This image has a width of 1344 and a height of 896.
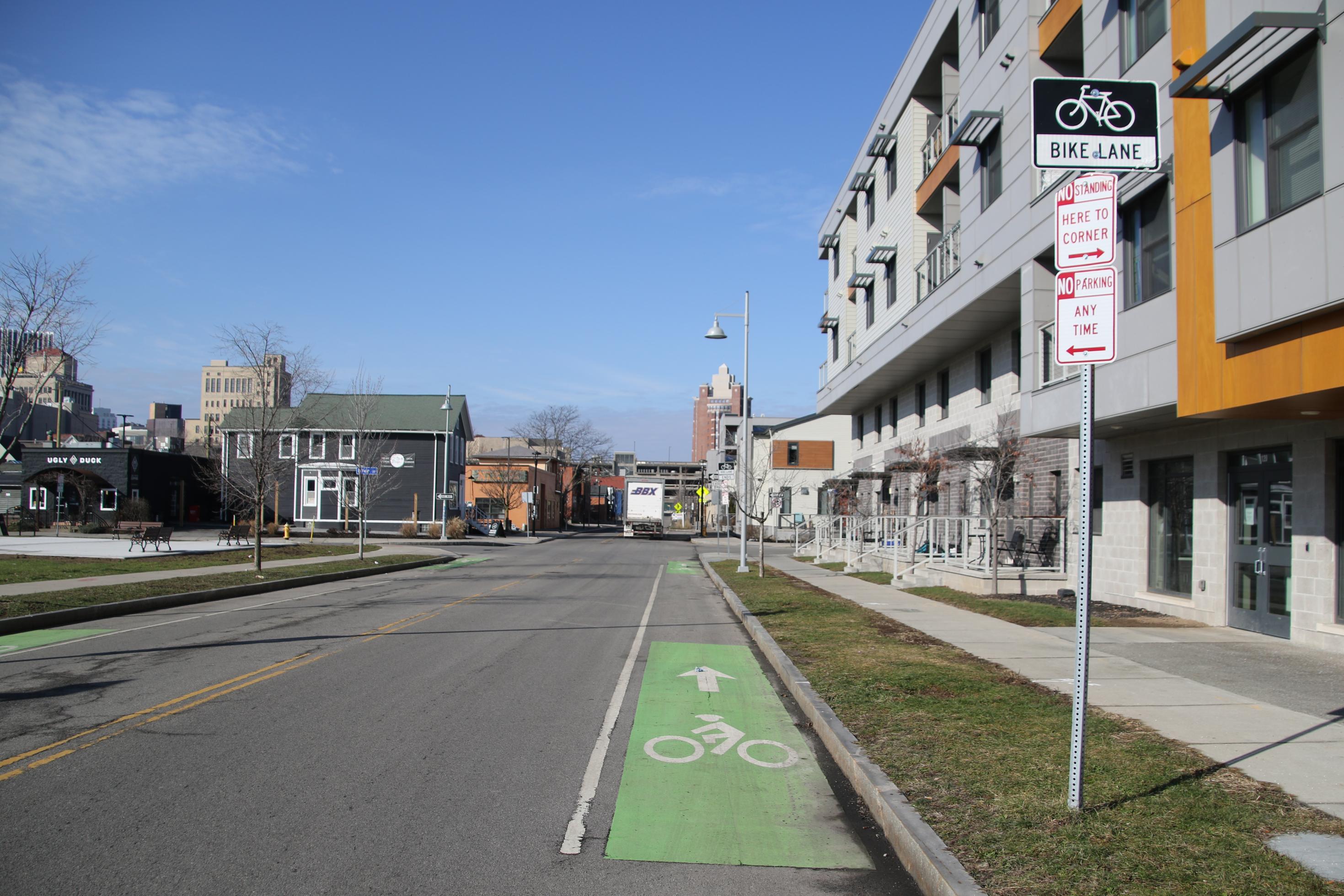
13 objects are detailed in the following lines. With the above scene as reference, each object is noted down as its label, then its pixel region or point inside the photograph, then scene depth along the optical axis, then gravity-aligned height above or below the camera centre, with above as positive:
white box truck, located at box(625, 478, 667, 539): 63.50 -1.45
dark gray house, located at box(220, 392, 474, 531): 56.50 +0.98
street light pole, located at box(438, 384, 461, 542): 50.34 +3.94
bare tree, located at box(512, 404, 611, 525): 93.94 +4.35
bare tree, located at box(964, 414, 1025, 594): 18.55 +0.72
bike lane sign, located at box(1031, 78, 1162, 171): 5.68 +2.35
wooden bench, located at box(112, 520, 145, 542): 33.66 -2.07
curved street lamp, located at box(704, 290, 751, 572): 27.33 +3.33
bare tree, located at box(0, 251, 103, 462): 15.20 +2.22
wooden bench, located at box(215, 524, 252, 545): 37.19 -2.29
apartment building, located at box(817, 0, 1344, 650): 10.12 +3.01
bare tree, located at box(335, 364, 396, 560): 33.72 +1.61
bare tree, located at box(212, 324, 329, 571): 22.52 +1.40
